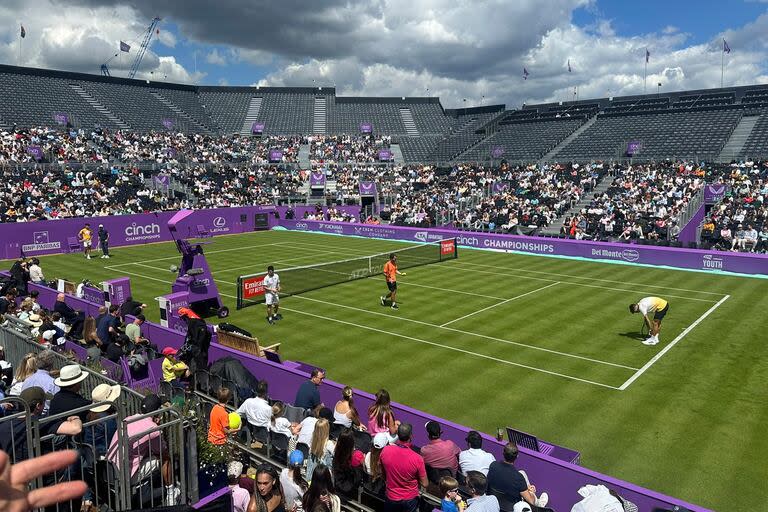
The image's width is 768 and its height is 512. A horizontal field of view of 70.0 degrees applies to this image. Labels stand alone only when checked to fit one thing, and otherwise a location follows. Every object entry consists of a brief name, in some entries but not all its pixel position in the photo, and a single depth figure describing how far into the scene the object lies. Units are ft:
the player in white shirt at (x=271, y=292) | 64.28
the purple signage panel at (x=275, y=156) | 213.95
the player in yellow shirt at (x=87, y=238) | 109.50
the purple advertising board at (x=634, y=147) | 183.32
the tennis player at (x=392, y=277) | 68.69
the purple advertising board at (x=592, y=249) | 91.50
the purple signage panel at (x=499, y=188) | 170.60
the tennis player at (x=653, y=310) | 54.24
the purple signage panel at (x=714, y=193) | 126.00
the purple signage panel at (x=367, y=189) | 186.60
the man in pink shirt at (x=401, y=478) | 25.07
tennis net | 73.67
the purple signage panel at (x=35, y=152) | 156.76
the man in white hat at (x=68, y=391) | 23.91
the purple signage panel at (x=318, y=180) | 199.52
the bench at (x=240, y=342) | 44.83
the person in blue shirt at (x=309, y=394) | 34.55
